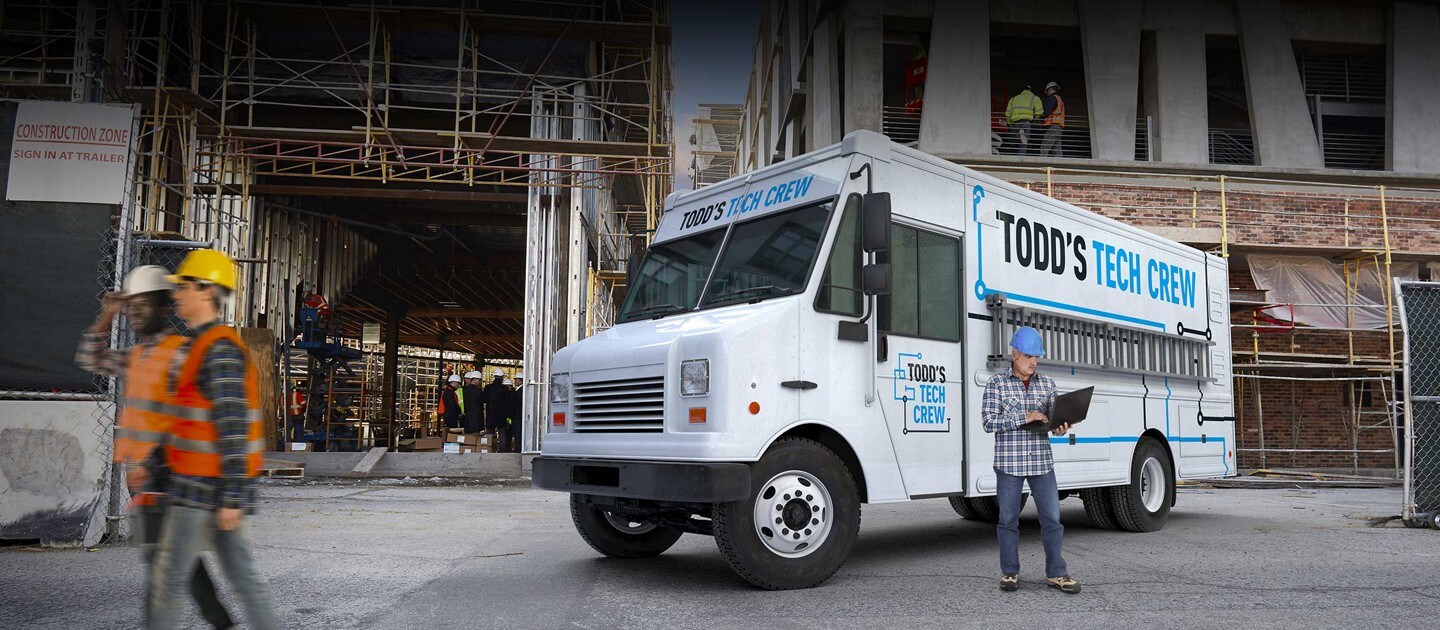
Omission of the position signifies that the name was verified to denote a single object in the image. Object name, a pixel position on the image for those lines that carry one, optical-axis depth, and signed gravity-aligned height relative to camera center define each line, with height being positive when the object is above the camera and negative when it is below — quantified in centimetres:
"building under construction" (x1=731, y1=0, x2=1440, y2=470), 1819 +488
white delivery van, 573 +22
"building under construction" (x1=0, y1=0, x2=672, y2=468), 1602 +446
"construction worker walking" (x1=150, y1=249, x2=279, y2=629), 346 -23
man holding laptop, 575 -33
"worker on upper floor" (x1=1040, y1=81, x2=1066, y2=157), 1888 +517
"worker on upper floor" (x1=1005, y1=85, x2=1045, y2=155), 1897 +541
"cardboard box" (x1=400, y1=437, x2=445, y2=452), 1952 -107
